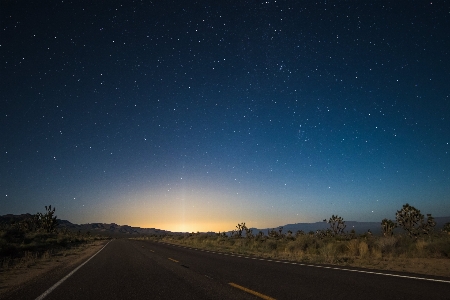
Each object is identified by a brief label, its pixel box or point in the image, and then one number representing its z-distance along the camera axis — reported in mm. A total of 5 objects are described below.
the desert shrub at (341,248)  20000
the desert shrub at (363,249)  17816
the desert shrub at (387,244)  18438
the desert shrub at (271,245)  25844
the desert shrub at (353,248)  19006
